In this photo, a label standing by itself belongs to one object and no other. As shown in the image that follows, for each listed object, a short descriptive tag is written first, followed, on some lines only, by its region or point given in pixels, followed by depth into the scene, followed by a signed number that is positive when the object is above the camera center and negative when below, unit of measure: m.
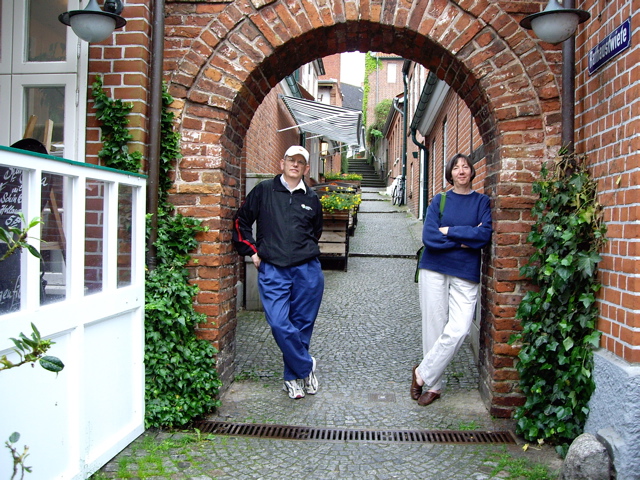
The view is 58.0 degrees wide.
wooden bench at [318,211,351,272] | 9.50 -0.22
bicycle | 21.59 +1.27
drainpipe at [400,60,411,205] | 21.49 +3.14
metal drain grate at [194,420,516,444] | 3.75 -1.39
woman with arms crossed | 4.13 -0.29
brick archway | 3.98 +0.98
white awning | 11.71 +2.28
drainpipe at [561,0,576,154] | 3.71 +0.92
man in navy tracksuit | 4.29 -0.24
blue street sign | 3.01 +1.03
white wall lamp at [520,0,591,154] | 3.24 +1.19
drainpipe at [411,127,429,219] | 15.22 +1.43
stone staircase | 33.38 +3.52
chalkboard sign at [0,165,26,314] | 2.36 -0.04
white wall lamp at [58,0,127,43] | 3.33 +1.14
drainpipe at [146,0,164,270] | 3.94 +0.75
